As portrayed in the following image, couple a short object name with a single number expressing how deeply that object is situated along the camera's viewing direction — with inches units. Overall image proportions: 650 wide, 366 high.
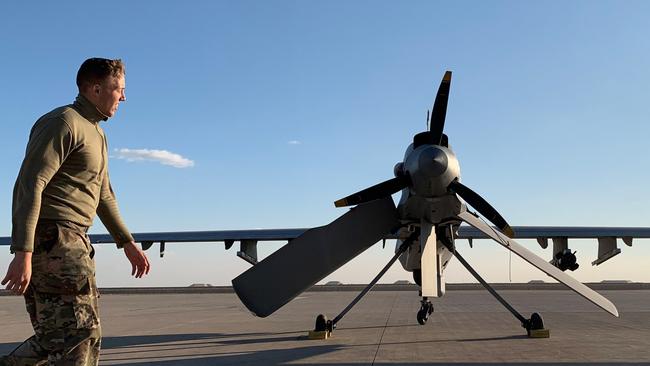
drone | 365.1
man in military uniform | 114.4
